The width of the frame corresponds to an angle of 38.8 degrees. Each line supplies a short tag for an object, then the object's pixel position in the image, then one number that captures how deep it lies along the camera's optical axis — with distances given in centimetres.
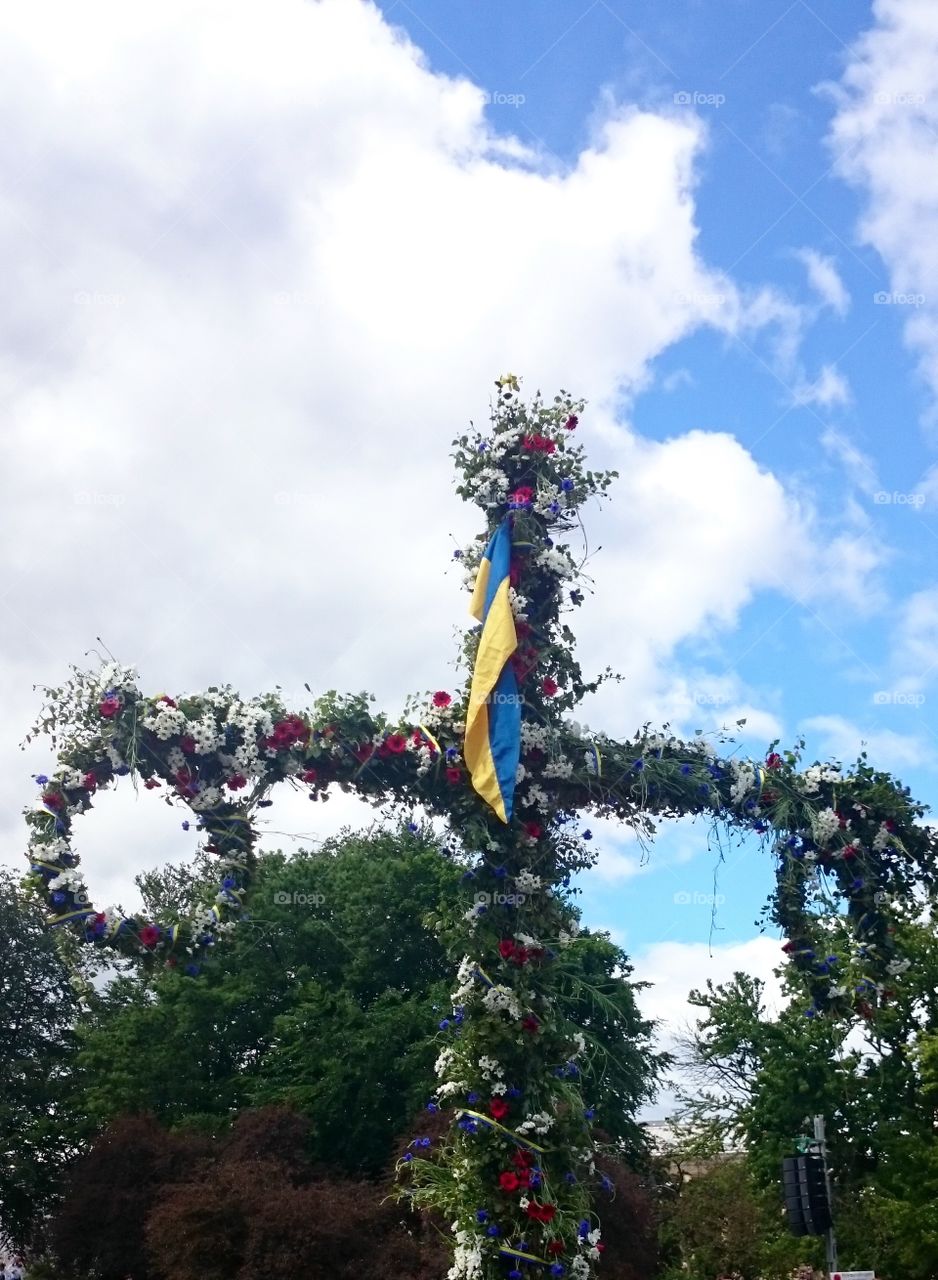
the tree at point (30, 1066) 2591
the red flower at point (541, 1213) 891
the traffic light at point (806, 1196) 1127
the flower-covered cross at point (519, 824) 927
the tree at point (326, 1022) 2272
